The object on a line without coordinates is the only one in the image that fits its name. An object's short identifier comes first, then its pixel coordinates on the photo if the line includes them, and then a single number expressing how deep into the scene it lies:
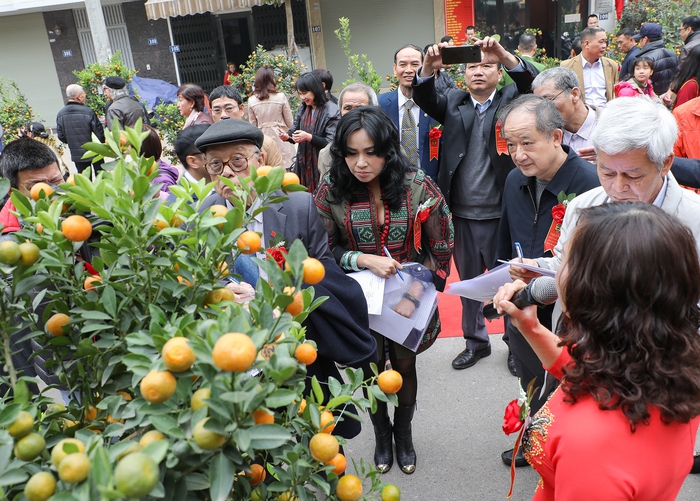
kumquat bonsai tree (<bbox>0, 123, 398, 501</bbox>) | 0.75
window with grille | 15.18
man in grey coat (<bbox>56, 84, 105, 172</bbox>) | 7.81
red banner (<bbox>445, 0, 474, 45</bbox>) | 14.02
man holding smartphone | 3.48
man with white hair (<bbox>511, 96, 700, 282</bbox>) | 1.81
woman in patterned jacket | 2.67
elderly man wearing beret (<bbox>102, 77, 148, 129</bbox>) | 6.89
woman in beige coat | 6.64
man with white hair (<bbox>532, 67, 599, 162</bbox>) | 3.22
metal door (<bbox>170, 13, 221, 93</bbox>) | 14.91
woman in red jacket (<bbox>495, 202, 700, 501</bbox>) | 1.12
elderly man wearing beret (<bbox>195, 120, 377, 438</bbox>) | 2.10
